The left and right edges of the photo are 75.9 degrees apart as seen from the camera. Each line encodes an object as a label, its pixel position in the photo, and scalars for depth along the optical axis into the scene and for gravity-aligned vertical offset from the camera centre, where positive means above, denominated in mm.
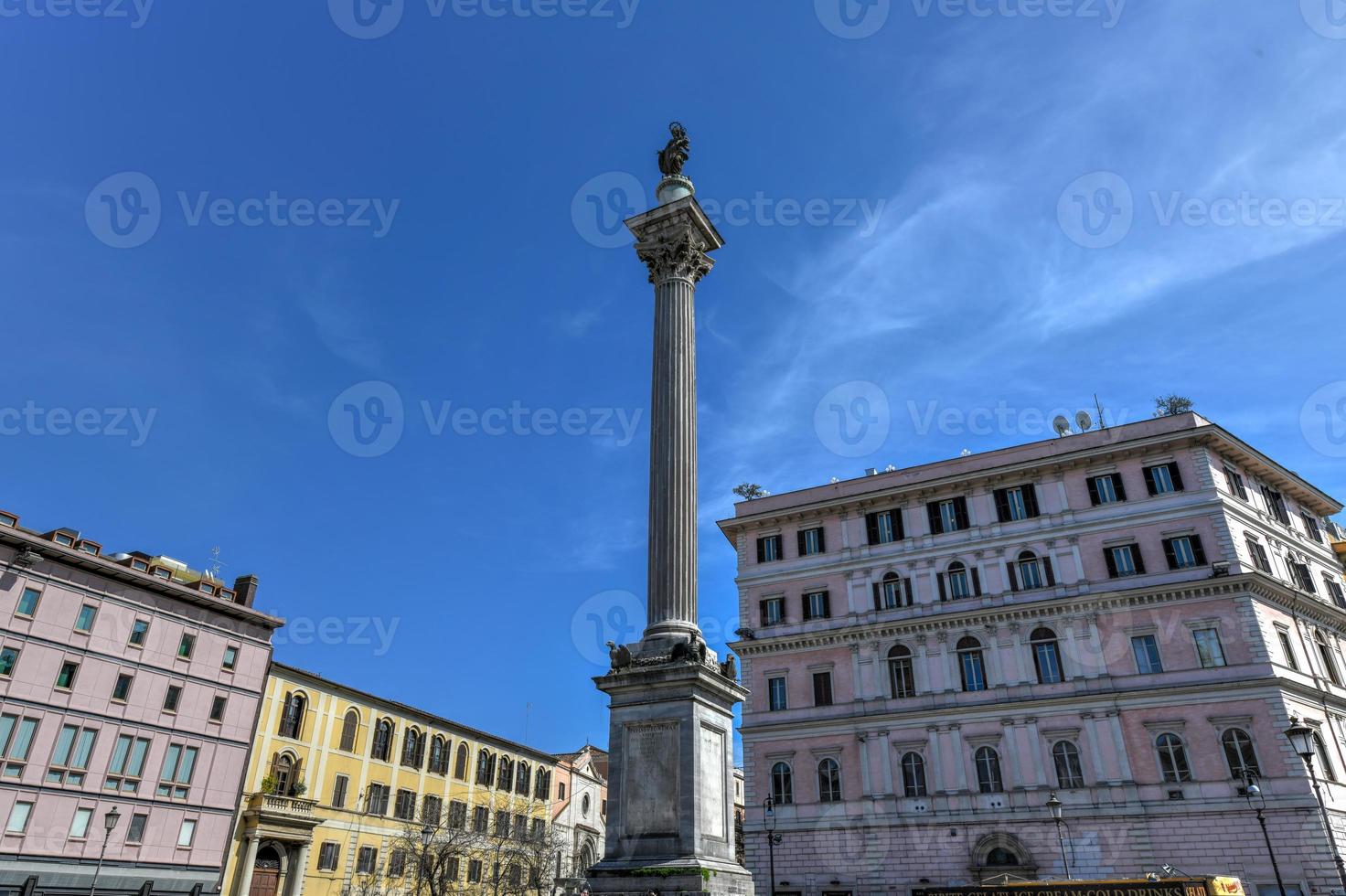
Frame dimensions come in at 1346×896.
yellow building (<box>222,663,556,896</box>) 41250 +4636
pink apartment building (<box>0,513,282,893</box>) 32875 +6787
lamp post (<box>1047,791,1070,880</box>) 28438 +2852
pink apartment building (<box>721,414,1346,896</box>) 35281 +9596
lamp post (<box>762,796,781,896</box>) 40850 +3685
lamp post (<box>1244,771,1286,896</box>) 30317 +3639
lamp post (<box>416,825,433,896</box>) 40231 +2391
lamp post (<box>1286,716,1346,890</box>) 18766 +3267
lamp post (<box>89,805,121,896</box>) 27856 +2308
